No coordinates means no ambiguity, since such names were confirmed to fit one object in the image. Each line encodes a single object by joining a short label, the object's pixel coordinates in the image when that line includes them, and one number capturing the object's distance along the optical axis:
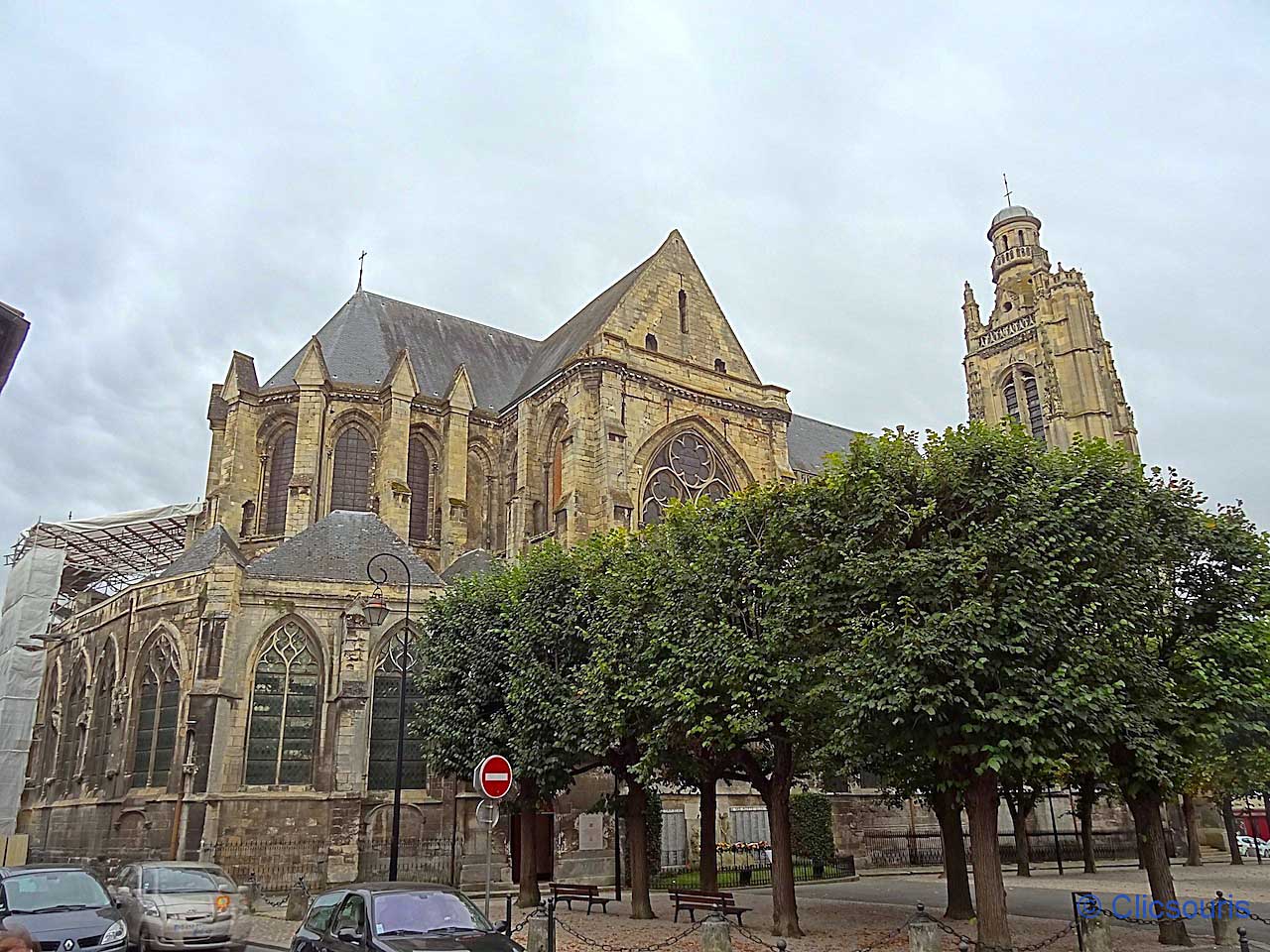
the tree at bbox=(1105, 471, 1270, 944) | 13.16
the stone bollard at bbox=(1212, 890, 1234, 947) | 13.14
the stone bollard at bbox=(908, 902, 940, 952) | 10.41
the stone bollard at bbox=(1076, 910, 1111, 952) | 10.80
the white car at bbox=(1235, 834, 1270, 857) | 34.28
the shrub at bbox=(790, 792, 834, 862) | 28.88
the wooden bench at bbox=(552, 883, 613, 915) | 17.53
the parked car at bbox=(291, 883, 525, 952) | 8.34
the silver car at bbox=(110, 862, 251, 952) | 12.55
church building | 23.16
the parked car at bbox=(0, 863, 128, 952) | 10.47
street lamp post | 16.44
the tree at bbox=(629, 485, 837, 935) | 14.60
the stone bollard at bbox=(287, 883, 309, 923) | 17.70
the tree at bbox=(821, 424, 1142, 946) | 12.16
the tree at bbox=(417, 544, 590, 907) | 18.30
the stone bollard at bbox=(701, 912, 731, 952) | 11.66
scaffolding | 42.60
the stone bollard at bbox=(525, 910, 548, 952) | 11.60
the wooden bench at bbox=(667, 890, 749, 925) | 14.88
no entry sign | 12.98
